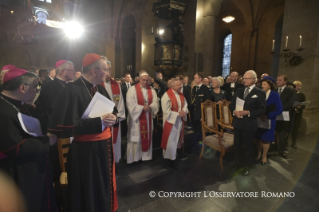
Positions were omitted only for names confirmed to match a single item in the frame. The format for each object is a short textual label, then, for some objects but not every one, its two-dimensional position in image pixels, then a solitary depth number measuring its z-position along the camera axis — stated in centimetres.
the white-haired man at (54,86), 294
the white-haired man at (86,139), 168
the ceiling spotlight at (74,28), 1575
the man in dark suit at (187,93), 531
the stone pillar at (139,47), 1012
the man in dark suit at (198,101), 477
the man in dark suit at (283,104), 427
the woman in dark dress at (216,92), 501
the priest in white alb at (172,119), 362
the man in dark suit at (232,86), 560
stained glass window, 1391
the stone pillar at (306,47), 571
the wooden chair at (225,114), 396
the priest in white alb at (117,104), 353
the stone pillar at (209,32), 816
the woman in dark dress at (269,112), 370
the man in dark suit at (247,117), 320
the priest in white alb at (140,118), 368
